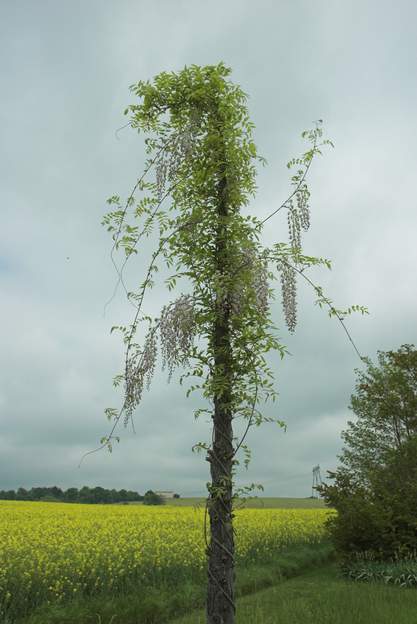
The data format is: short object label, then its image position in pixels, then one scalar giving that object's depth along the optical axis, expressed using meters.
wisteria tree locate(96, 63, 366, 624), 6.59
